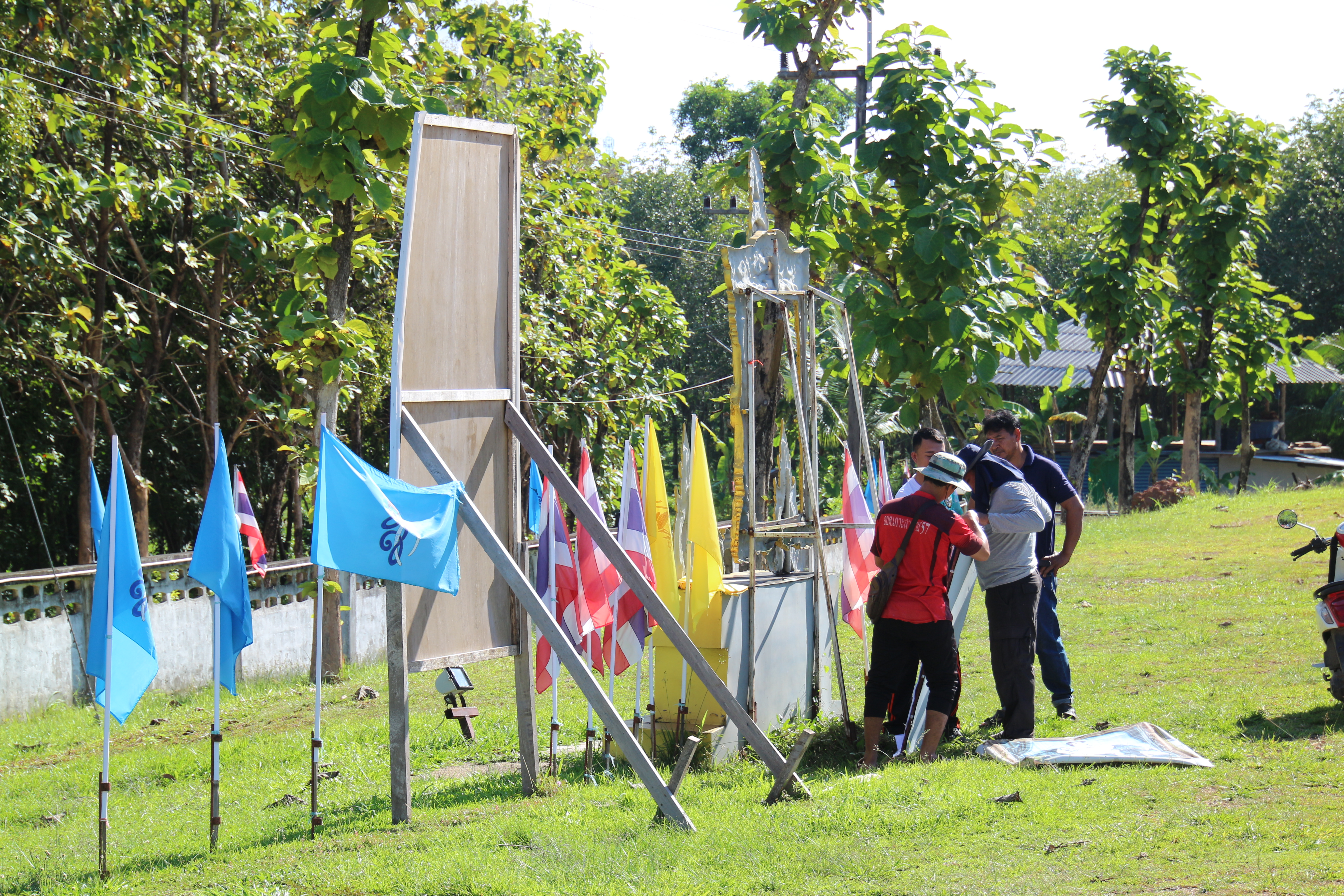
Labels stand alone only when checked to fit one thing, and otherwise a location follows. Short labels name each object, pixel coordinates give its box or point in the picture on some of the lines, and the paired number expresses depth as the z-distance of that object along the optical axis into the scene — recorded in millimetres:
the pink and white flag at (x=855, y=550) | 16625
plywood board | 13094
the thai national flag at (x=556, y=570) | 15219
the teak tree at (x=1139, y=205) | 34250
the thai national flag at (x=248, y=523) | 20953
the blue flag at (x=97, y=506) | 12320
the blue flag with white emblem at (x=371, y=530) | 11594
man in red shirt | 13414
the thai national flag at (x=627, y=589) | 14609
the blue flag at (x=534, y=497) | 26019
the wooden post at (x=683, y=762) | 11578
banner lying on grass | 12727
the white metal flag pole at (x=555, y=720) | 14125
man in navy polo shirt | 15047
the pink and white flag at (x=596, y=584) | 14641
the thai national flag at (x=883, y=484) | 24656
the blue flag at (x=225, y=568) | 12250
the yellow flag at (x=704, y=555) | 14336
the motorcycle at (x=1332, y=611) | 13656
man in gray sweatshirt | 14008
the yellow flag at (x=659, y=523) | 15039
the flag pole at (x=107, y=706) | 11242
